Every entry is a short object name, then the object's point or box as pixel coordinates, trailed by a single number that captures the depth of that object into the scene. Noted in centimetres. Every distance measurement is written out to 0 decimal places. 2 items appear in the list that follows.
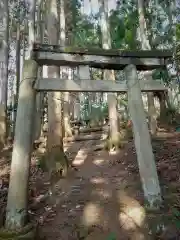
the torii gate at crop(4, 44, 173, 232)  317
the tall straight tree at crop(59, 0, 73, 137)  850
